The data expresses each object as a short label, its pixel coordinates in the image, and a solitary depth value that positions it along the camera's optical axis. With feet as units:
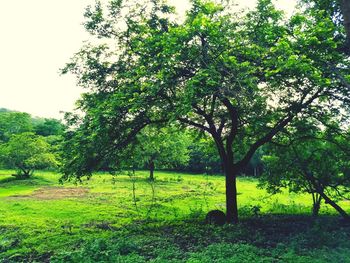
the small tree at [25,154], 153.38
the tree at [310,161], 55.98
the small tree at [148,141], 62.35
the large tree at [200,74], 38.14
